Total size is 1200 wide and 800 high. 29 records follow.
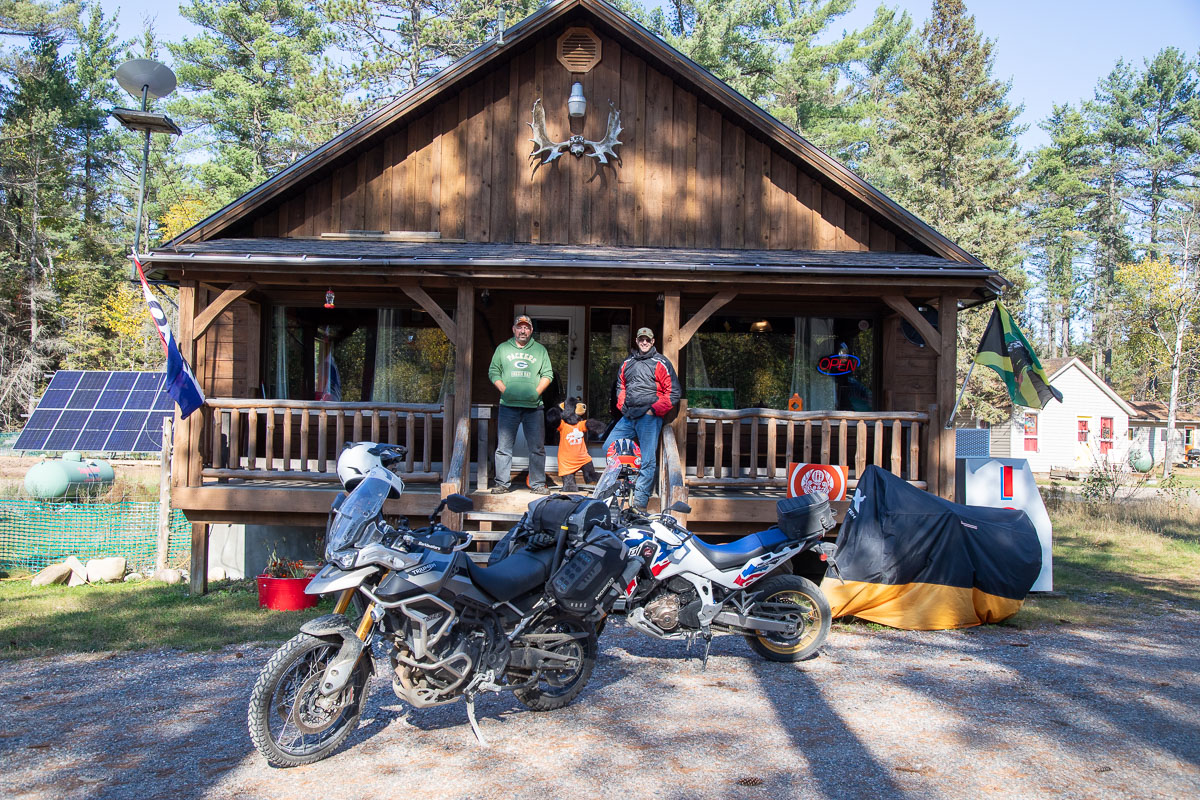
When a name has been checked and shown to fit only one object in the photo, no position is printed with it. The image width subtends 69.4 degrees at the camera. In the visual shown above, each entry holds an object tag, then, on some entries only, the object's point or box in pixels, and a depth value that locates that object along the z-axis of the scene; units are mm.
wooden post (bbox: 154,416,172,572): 10191
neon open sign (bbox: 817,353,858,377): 11406
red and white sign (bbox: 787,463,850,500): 8578
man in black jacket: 8172
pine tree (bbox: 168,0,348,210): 31328
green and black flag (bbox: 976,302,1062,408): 9453
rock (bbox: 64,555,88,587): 9973
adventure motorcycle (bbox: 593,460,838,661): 5691
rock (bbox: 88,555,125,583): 10000
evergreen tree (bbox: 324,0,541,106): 27578
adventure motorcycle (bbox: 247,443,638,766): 4086
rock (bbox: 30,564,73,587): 9781
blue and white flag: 7828
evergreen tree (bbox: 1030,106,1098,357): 47062
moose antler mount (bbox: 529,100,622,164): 10727
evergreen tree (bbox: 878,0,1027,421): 31703
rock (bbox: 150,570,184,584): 10008
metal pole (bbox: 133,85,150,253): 8047
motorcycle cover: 7070
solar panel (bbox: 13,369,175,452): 16516
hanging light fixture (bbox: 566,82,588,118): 10617
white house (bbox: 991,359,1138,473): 38469
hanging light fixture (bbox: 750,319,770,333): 11664
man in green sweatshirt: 8555
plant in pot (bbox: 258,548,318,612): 7955
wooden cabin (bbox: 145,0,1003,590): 8859
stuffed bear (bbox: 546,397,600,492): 8516
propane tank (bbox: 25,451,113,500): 15911
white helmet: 4395
